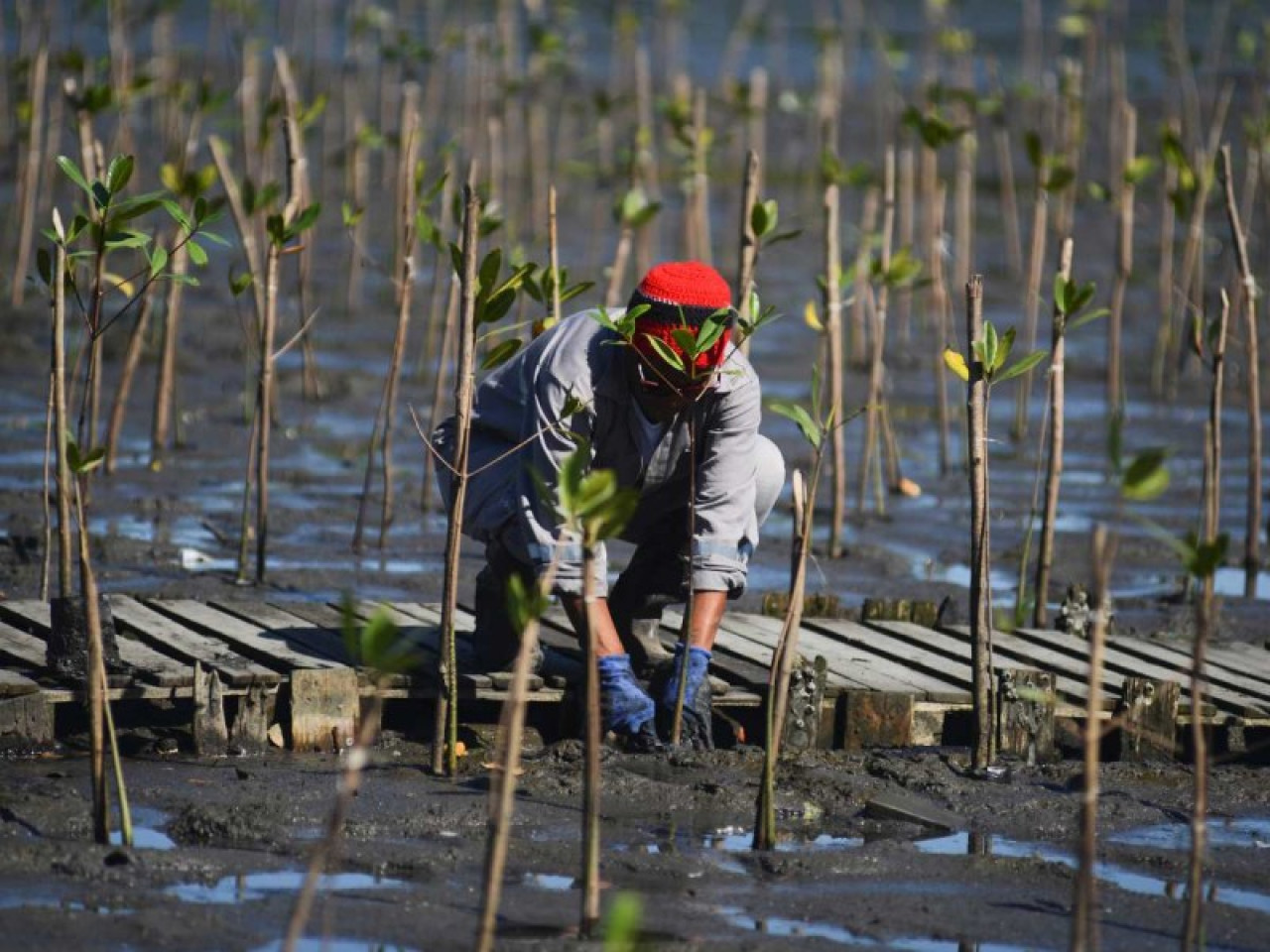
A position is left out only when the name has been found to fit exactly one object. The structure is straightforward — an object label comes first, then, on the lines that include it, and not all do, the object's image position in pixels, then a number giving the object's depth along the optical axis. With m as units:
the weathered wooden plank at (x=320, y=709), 9.71
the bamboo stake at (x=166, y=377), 15.73
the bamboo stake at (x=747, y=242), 12.26
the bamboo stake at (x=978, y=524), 9.20
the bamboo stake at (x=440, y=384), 14.08
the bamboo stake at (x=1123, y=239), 17.80
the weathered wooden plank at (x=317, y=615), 11.05
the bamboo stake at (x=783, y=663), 8.08
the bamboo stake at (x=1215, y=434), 12.48
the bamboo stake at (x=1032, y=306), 17.95
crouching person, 9.30
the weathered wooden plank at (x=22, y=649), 9.80
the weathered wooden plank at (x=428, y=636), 9.99
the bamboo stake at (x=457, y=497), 8.62
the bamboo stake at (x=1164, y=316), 21.42
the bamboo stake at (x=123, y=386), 14.45
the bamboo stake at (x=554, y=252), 11.12
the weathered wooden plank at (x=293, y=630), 10.51
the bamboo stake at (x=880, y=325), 15.27
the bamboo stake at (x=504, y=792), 6.30
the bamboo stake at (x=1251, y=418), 13.27
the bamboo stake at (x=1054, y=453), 11.24
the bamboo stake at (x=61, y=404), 8.12
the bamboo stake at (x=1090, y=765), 6.14
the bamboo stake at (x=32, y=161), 20.17
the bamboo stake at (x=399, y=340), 13.17
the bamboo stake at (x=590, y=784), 6.96
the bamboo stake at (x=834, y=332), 14.27
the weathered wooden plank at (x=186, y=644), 9.75
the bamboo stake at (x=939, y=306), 17.80
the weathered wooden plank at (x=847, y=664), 10.55
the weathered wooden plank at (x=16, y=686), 9.29
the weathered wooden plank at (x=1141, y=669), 10.78
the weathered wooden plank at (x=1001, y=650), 10.92
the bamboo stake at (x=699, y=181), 17.95
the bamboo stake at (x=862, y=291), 16.83
